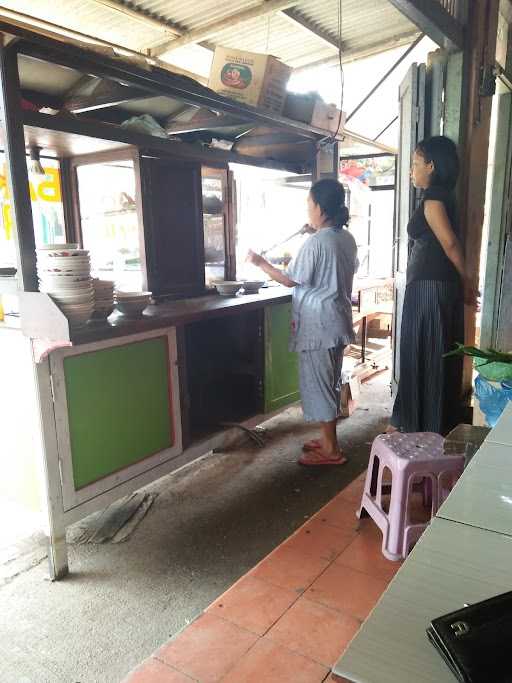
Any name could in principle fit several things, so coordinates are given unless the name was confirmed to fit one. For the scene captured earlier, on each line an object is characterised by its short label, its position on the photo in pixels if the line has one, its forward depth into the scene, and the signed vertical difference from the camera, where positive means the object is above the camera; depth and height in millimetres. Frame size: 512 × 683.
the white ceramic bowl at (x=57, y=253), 2027 -39
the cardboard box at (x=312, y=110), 3346 +860
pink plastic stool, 2029 -957
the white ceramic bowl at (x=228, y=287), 3361 -311
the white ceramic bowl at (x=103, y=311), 2311 -311
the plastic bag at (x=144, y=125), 2850 +646
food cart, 2061 -367
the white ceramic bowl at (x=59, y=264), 2027 -80
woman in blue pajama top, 2885 -343
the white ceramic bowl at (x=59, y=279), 2033 -141
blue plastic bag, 1794 -581
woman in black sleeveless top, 2779 -340
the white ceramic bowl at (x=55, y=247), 2039 -13
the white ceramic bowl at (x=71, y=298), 2039 -218
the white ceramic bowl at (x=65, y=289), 2037 -180
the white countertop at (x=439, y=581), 639 -535
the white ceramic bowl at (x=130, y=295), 2482 -255
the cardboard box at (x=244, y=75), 3055 +981
